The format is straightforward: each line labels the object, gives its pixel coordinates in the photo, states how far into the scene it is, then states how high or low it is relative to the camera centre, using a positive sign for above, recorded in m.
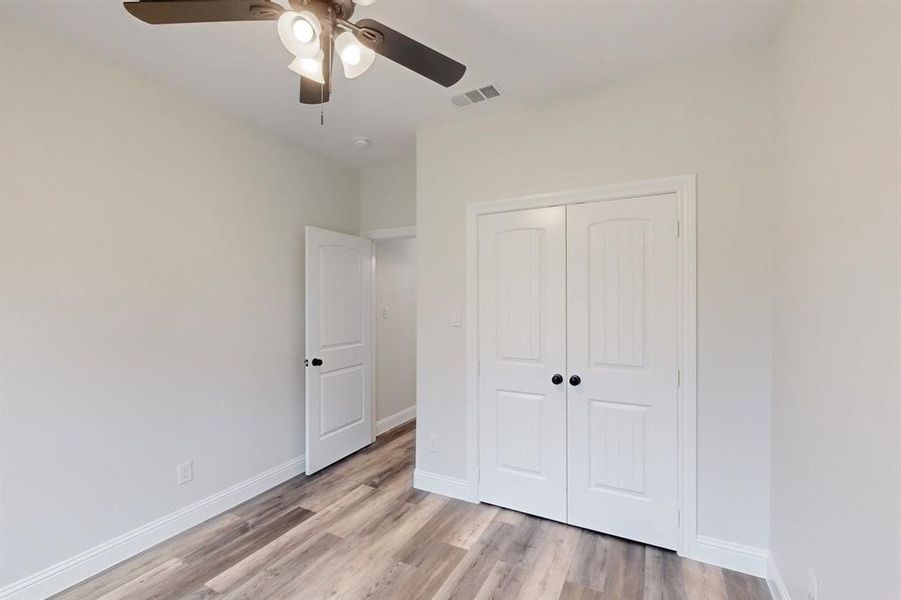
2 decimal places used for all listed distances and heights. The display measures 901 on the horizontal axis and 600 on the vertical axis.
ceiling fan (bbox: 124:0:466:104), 1.25 +0.90
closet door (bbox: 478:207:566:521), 2.53 -0.39
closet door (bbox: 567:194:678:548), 2.23 -0.38
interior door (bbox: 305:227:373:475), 3.26 -0.39
